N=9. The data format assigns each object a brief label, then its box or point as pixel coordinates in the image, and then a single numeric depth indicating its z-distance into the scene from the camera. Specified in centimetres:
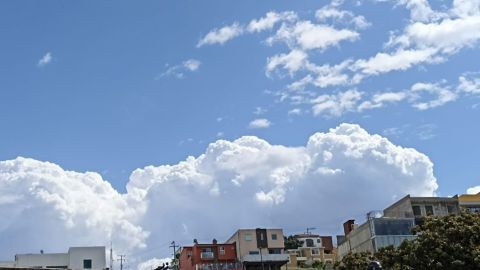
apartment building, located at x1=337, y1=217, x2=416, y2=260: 8188
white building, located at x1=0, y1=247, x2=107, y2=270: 9125
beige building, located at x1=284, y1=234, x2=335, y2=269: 12449
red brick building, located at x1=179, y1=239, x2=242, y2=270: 11094
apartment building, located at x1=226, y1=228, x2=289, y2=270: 11169
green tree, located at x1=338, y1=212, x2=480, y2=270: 4531
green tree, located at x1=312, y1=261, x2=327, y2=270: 11275
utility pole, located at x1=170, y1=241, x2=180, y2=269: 13202
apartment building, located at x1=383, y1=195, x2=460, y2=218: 9288
